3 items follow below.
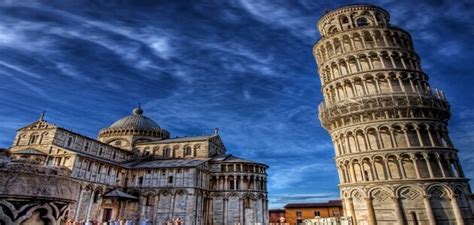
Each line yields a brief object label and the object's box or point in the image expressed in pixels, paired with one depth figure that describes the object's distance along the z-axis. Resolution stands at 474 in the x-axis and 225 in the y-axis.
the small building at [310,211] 49.91
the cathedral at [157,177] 34.47
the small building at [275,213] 61.47
